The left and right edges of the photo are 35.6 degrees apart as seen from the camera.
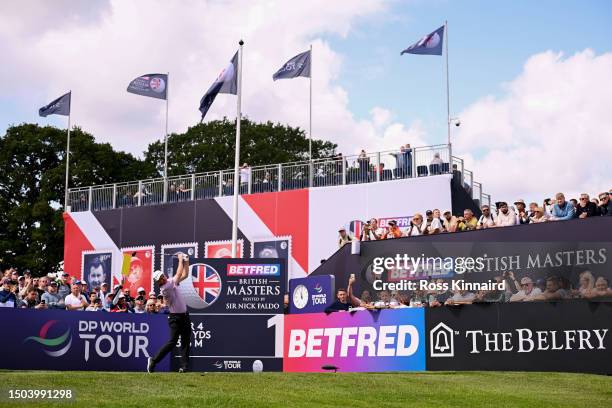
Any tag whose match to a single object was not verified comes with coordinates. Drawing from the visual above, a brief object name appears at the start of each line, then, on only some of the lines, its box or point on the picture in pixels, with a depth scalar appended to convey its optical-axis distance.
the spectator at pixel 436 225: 25.89
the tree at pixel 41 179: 59.47
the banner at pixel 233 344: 24.47
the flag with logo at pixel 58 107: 46.84
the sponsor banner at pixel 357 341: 22.02
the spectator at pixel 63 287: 25.83
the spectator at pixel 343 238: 28.73
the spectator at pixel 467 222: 25.53
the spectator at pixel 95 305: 24.68
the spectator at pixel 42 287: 25.06
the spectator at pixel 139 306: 25.56
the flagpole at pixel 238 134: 32.00
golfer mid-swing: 18.14
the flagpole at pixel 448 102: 39.07
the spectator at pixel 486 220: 24.94
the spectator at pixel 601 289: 20.05
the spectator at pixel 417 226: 26.77
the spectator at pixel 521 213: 24.09
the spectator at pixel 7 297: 22.95
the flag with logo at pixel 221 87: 31.80
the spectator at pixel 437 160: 36.62
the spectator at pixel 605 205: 21.89
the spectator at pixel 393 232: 27.58
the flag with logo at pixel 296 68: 41.19
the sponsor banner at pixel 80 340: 22.48
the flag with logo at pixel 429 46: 38.00
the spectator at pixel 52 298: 23.80
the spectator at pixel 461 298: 21.65
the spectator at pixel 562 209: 22.64
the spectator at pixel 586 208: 22.09
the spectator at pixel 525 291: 20.94
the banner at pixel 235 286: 24.92
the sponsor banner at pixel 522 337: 19.91
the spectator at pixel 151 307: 25.12
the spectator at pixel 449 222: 25.81
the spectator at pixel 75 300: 24.66
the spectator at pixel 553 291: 20.59
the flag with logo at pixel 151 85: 43.53
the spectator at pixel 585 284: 20.25
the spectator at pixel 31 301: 23.55
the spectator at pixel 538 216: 23.17
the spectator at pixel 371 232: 27.20
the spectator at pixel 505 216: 24.05
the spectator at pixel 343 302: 23.77
